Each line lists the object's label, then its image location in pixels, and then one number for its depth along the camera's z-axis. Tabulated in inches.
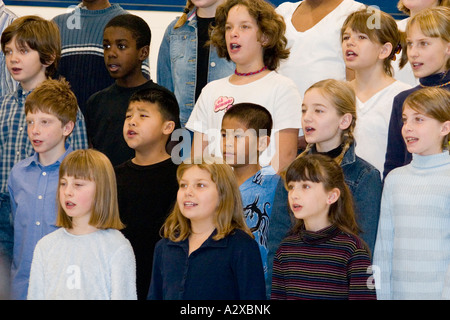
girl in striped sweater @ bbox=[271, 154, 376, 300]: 245.6
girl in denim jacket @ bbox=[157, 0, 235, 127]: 343.3
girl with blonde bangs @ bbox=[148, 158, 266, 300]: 245.1
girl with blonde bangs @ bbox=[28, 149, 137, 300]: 254.2
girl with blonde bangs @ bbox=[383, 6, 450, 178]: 290.8
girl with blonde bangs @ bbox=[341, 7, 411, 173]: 304.5
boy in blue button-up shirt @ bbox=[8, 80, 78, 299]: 286.5
